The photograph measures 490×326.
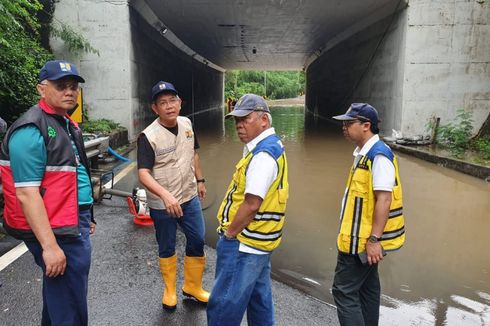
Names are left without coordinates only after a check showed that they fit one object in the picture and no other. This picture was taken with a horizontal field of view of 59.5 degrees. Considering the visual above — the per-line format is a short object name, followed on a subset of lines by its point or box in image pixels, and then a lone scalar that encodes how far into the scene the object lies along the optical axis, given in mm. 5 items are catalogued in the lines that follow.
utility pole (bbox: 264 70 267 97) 77250
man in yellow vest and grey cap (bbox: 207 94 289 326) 2514
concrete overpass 13086
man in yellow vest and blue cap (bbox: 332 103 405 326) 2729
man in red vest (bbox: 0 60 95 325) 2188
